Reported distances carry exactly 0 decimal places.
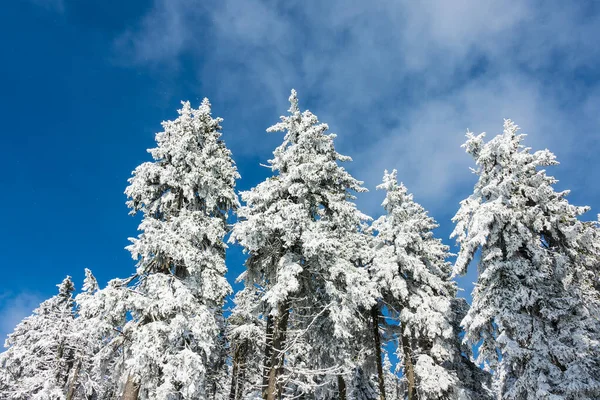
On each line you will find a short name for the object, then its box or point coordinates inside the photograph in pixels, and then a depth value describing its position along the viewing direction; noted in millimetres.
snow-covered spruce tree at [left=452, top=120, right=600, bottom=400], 13445
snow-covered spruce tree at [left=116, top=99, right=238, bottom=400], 12164
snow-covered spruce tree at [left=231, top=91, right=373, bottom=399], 12055
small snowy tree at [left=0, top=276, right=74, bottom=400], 23891
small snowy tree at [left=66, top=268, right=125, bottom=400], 12094
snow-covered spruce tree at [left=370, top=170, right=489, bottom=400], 17781
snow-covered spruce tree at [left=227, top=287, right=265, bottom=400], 13367
